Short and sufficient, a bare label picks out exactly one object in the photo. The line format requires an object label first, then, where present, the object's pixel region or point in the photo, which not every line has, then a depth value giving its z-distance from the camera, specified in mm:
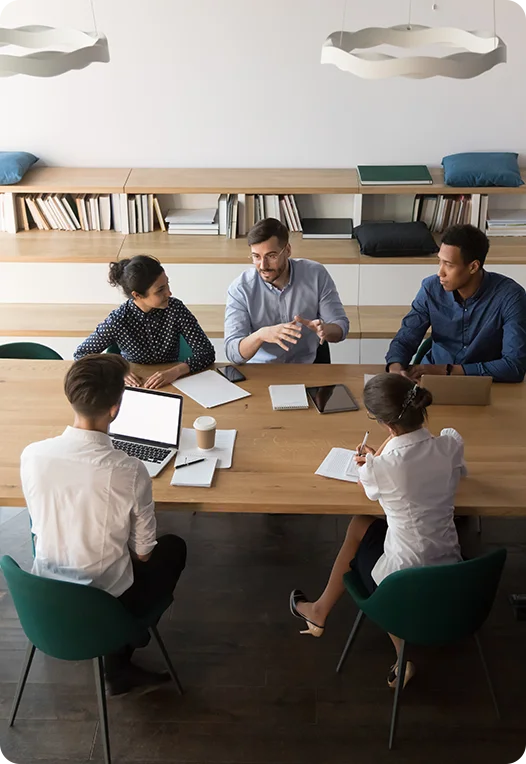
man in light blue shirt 3518
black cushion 4648
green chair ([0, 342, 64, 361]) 3588
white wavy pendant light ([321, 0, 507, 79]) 2449
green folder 4715
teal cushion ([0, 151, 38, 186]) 4734
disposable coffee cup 2744
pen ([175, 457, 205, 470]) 2689
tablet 3053
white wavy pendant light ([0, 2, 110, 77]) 2488
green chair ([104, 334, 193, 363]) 3555
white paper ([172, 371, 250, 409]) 3123
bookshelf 4688
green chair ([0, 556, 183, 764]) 2174
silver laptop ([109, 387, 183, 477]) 2818
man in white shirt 2258
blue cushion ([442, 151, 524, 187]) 4664
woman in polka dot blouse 3314
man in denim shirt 3248
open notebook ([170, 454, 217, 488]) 2598
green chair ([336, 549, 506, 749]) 2240
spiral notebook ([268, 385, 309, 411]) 3062
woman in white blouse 2375
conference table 2531
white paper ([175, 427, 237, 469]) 2734
